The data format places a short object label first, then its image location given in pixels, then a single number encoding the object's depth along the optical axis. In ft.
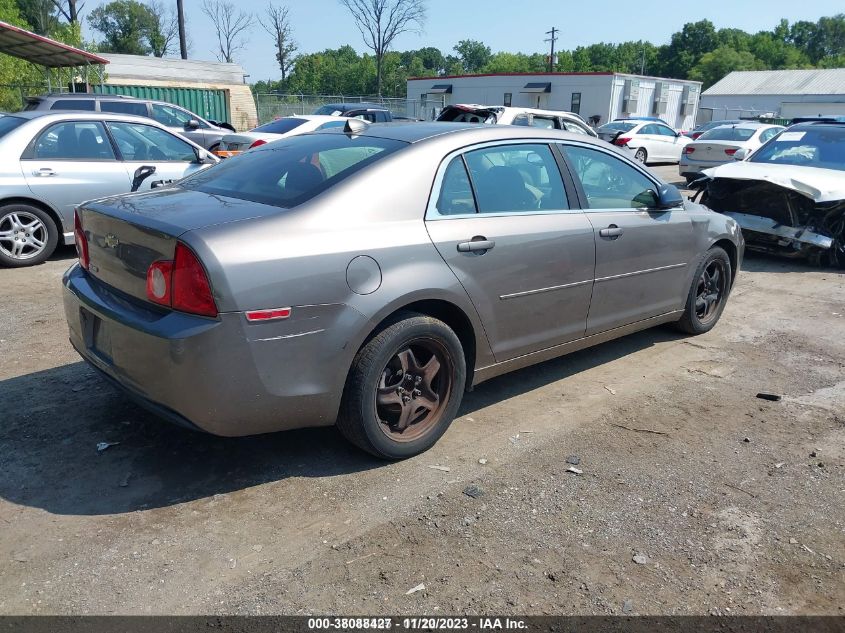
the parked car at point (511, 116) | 40.27
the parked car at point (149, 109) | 47.09
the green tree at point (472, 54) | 417.08
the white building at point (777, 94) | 193.67
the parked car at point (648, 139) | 70.28
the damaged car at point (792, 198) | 26.55
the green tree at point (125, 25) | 275.59
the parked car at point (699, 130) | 84.25
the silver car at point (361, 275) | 9.74
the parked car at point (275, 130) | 42.70
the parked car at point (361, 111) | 61.87
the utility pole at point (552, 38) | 231.55
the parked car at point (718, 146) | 53.31
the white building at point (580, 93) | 138.51
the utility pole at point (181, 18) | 101.14
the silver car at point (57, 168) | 23.82
